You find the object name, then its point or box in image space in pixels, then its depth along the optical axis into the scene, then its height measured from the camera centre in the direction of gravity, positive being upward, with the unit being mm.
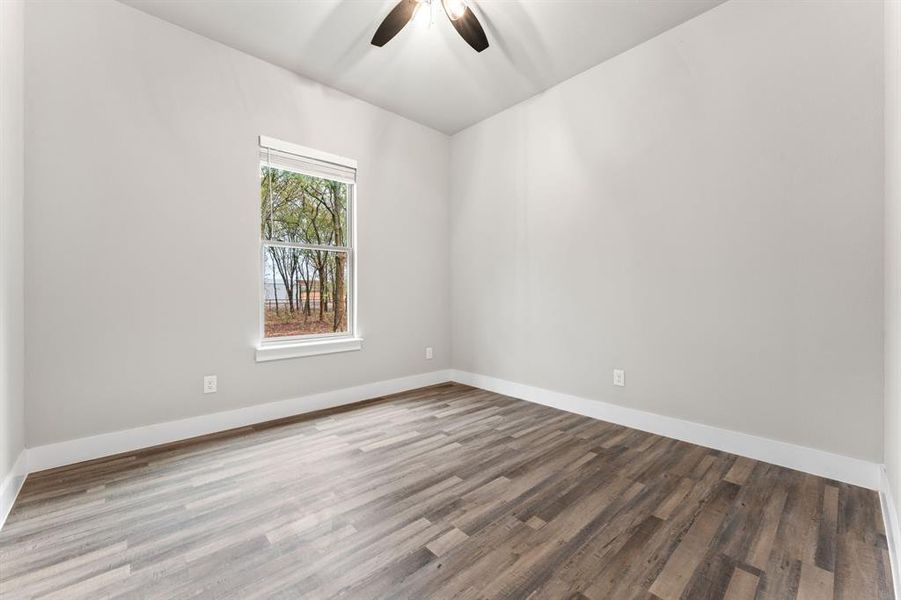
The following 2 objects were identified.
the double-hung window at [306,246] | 3164 +458
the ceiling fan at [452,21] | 2221 +1640
